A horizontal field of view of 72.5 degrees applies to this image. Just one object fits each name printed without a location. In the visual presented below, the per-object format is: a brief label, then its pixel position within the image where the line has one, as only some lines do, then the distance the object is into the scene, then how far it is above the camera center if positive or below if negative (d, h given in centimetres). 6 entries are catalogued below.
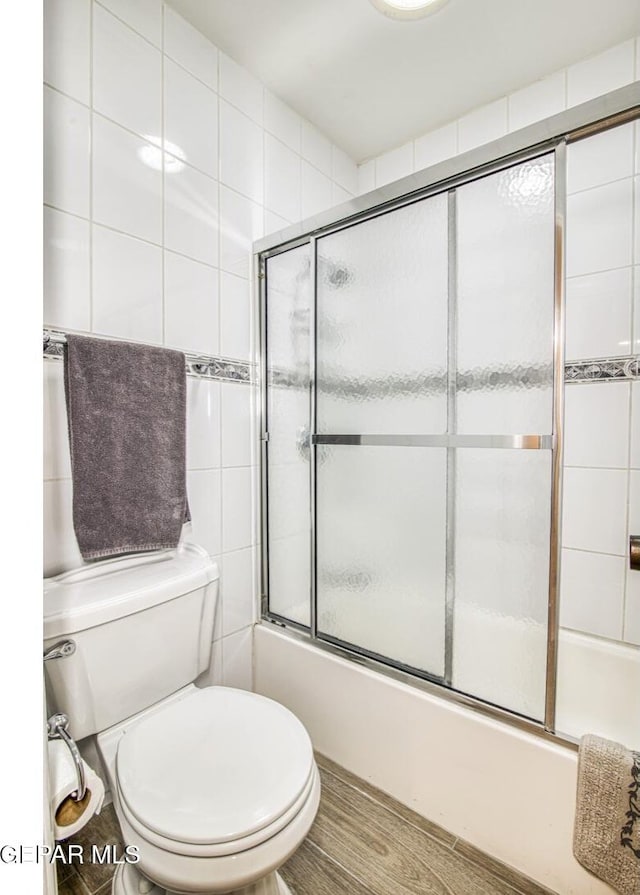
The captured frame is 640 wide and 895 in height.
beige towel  86 -76
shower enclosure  101 +4
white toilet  75 -66
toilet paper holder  73 -52
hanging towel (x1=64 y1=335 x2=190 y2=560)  109 -2
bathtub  100 -81
